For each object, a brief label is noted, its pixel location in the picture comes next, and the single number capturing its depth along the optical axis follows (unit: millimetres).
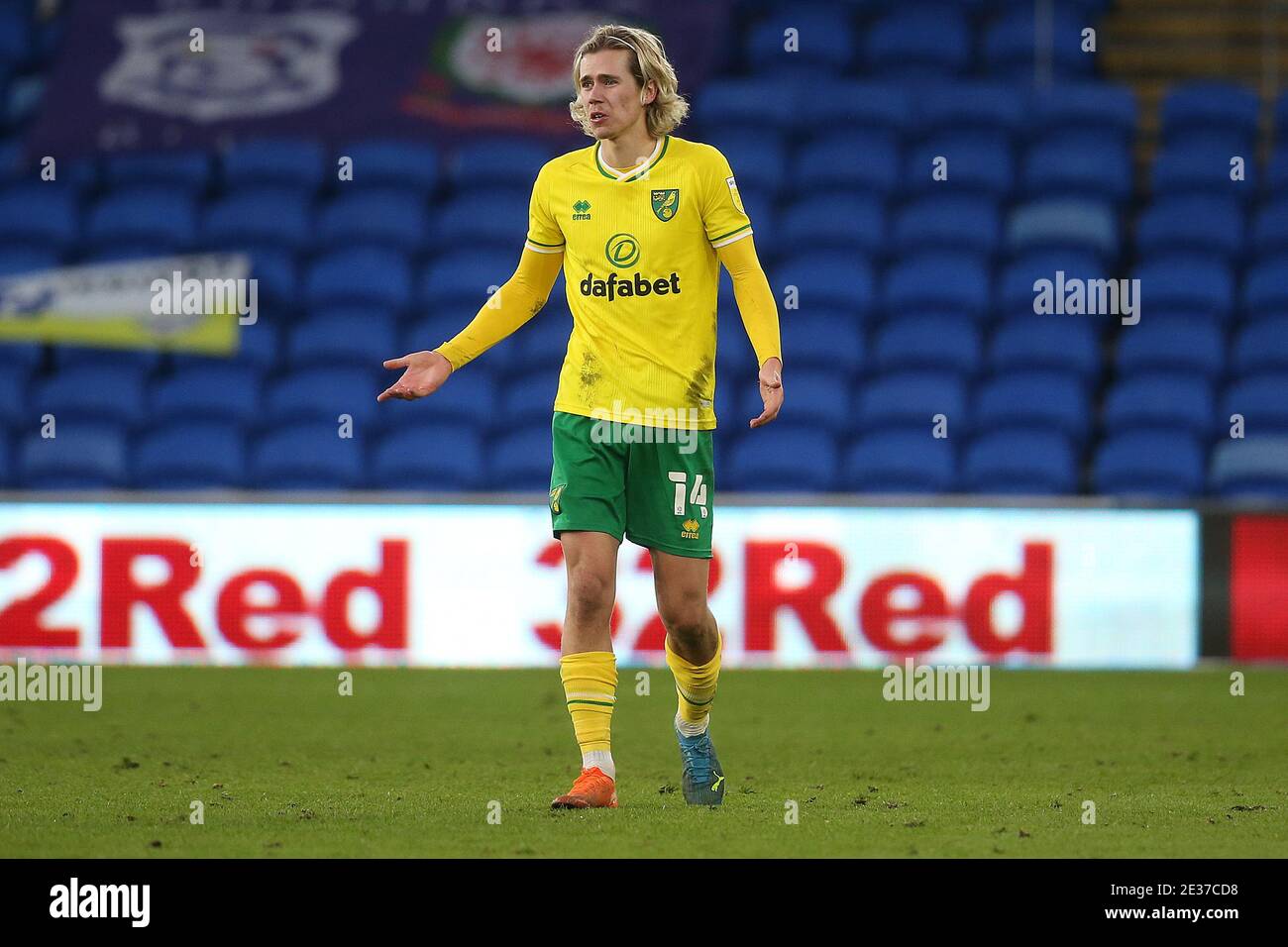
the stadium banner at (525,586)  9125
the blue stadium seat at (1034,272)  10906
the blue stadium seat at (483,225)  11508
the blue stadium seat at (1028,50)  12648
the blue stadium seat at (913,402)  10320
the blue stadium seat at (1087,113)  11945
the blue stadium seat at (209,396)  10719
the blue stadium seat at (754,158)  11602
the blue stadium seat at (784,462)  10281
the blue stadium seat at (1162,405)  10414
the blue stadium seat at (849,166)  11695
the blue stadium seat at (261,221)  11523
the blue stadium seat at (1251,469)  10055
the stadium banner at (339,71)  12273
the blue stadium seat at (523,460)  10180
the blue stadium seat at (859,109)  12078
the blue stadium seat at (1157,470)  10250
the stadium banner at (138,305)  11031
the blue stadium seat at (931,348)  10602
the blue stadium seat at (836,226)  11336
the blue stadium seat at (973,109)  11977
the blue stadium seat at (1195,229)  11297
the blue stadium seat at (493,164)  11922
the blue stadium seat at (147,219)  11602
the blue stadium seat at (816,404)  10445
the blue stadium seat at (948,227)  11242
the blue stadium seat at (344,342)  10922
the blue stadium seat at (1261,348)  10484
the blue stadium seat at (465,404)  10656
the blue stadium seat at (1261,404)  10227
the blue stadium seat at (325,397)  10672
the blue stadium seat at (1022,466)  10195
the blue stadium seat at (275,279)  11297
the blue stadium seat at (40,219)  11695
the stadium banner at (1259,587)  9086
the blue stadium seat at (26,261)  11328
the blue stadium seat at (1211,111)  12117
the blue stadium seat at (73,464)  10547
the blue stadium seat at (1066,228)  11156
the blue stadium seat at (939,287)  10906
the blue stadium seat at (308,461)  10461
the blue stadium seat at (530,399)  10492
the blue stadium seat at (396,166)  12000
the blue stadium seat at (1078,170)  11570
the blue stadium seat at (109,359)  11102
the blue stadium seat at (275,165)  12047
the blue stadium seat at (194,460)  10484
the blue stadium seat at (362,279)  11219
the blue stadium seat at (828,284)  10984
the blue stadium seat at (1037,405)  10406
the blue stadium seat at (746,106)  12195
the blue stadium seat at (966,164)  11586
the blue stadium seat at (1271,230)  11125
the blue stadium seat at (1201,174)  11664
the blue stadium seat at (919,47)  12672
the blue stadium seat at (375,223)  11609
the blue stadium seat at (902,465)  10180
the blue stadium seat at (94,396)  10844
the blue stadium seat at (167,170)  12133
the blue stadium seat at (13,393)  10734
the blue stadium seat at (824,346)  10680
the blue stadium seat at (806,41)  12852
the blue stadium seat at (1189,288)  10969
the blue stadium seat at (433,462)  10375
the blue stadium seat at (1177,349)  10648
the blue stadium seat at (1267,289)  10805
